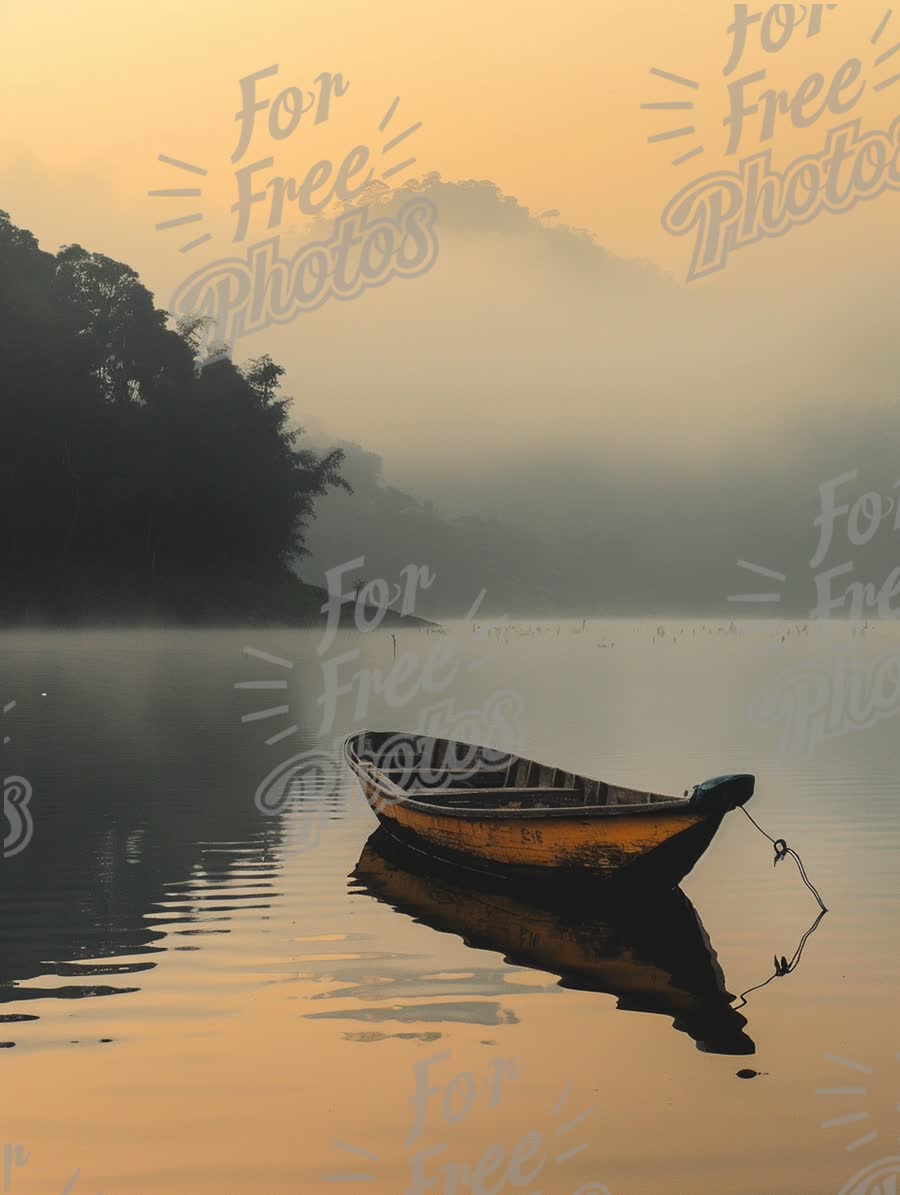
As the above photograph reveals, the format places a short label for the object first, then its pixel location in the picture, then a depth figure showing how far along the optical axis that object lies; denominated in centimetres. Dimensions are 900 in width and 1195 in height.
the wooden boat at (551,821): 1733
